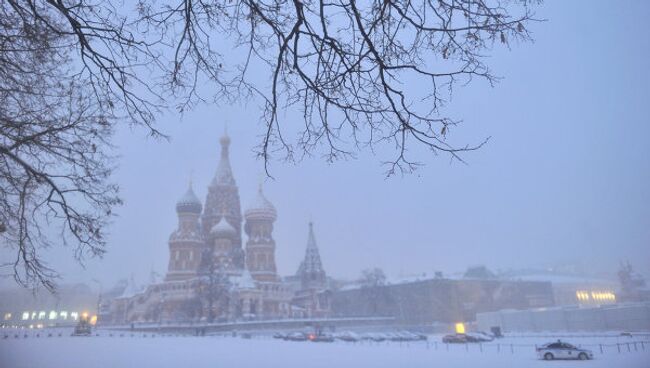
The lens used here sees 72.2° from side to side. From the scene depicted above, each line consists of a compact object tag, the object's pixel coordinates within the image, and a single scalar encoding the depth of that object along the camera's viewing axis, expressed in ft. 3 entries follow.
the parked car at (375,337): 116.21
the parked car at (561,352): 59.72
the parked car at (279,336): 123.34
